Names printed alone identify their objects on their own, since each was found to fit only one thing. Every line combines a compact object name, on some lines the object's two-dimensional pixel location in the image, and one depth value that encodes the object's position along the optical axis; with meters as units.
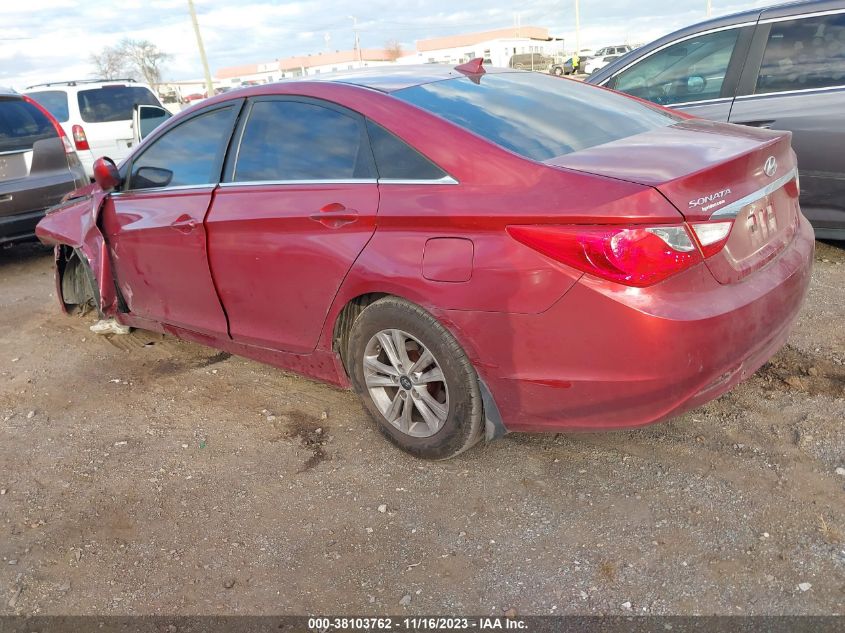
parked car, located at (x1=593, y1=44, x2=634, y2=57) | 37.84
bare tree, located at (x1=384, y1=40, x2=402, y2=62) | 79.99
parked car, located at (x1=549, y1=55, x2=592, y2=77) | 33.42
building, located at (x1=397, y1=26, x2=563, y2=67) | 65.00
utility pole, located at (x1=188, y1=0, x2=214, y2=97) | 33.25
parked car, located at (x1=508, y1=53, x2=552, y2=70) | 47.42
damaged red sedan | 2.29
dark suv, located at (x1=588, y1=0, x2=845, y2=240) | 4.65
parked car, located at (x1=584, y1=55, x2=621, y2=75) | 33.28
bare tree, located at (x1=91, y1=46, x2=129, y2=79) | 65.69
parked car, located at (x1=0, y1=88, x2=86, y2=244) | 6.38
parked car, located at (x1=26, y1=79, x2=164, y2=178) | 10.84
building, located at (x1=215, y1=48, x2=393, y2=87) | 77.38
